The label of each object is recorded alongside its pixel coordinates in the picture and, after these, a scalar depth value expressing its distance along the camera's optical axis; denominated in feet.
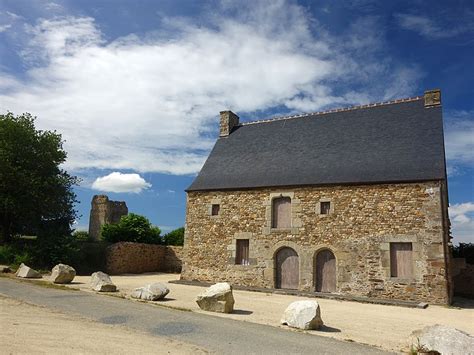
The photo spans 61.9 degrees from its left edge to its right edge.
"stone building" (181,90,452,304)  40.37
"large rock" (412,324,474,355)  17.78
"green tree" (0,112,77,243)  55.16
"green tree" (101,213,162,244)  67.00
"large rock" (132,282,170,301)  31.81
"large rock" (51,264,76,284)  39.70
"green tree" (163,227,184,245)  74.23
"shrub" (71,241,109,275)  56.59
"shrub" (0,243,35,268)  50.67
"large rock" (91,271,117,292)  35.19
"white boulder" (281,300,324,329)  23.52
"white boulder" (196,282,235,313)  27.99
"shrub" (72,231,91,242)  83.10
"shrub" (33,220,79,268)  53.11
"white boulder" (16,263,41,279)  41.70
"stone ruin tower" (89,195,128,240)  91.25
